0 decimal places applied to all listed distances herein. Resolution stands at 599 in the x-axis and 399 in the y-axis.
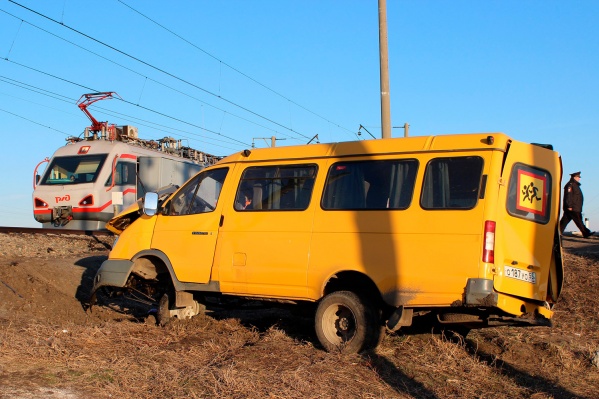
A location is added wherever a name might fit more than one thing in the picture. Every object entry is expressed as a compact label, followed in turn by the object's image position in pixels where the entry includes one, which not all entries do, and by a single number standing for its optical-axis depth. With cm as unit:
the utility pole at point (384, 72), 1250
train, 1914
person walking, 1467
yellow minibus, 680
